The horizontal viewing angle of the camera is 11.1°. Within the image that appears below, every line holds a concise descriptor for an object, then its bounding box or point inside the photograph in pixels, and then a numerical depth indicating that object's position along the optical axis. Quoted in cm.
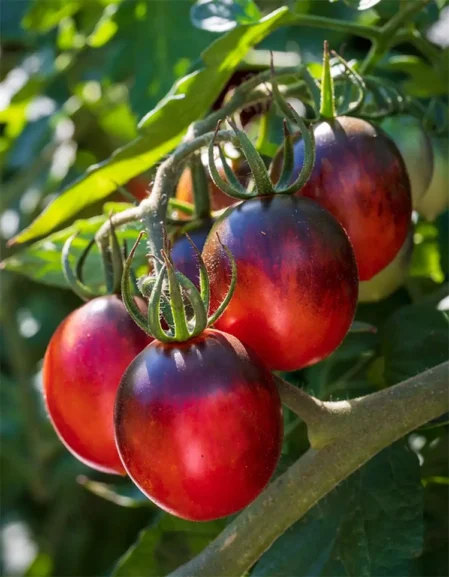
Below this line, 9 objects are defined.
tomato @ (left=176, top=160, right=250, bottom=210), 66
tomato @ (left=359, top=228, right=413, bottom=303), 69
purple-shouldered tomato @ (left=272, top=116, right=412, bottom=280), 61
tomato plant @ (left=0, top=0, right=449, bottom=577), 57
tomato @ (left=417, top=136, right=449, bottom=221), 69
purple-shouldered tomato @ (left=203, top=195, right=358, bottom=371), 57
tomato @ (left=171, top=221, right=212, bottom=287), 62
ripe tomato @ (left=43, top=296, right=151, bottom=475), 61
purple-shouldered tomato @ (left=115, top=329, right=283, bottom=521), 56
